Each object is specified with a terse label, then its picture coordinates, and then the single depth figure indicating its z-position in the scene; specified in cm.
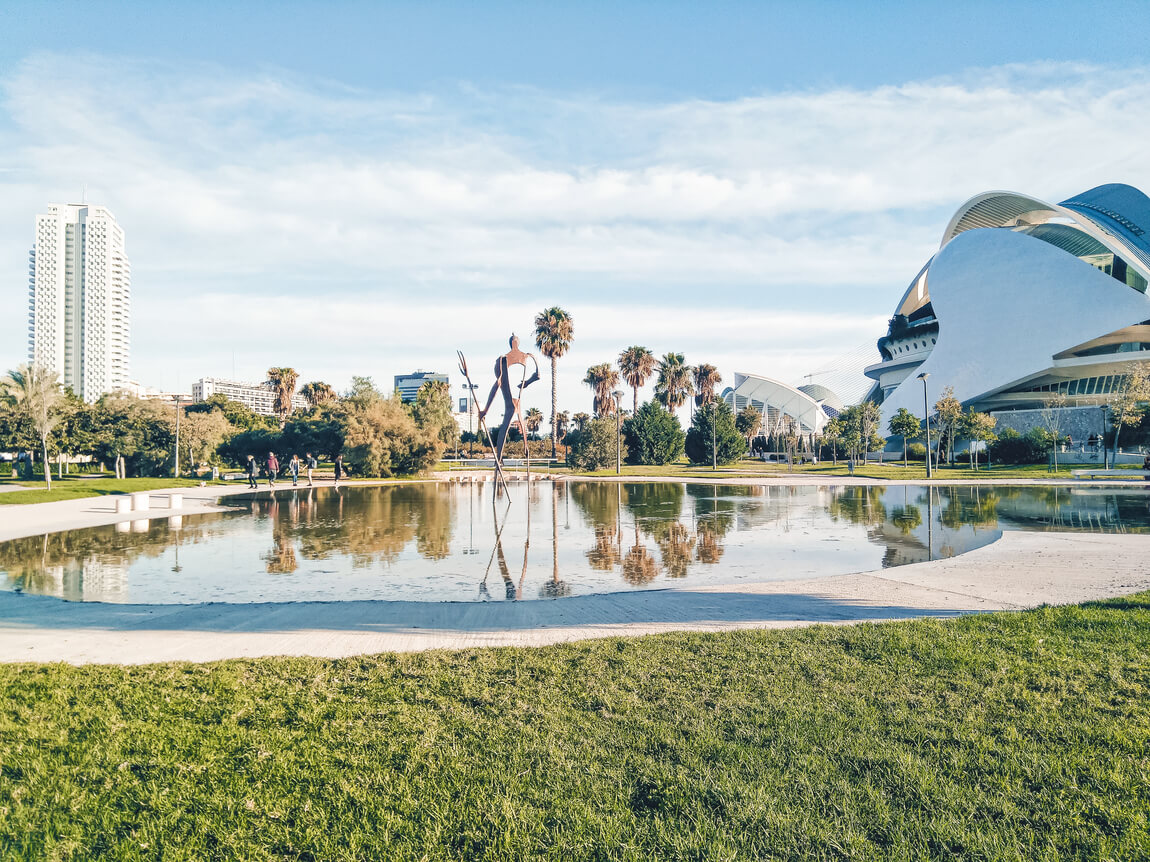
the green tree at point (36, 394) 3434
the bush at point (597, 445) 5412
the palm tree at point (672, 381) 6525
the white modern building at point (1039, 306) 5934
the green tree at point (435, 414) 4609
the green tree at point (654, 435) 5875
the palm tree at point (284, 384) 6169
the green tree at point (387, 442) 3872
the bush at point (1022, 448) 4819
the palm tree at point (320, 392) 6638
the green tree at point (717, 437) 5531
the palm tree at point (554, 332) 5478
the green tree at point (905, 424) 5475
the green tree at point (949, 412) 4897
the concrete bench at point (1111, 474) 3747
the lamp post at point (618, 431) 4916
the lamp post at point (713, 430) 5150
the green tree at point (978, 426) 4756
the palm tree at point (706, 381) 7200
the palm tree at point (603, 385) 6681
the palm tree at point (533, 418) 10546
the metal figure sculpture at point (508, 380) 2545
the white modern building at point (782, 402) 8706
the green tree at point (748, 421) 7575
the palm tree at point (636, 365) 6334
